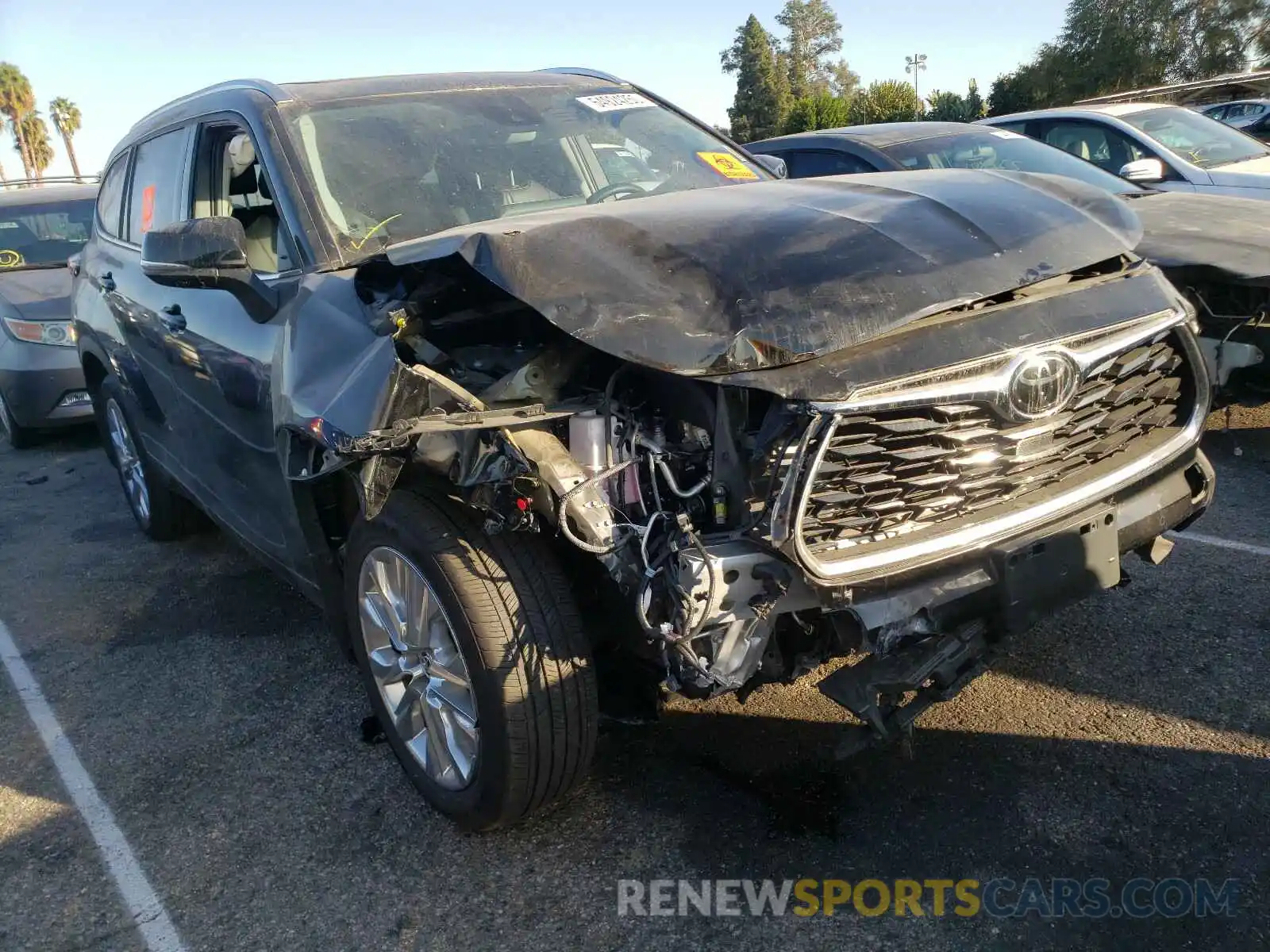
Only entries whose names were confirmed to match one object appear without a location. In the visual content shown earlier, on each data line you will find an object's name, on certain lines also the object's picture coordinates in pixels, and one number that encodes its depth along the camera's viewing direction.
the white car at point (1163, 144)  6.93
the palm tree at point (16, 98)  60.22
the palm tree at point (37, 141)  61.28
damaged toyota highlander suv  2.17
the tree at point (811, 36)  70.44
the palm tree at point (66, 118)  64.12
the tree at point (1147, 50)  39.94
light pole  61.67
